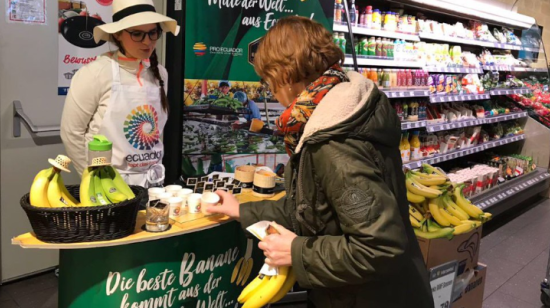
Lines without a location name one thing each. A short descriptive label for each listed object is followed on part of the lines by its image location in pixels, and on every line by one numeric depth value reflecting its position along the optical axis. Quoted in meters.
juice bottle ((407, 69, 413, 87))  4.80
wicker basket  1.65
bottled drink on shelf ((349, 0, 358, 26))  4.27
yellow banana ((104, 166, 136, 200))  1.86
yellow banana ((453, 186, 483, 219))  3.37
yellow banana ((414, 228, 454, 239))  2.88
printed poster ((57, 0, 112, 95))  3.42
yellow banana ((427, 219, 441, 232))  2.99
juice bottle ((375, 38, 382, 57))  4.57
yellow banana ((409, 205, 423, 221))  3.09
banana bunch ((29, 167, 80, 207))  1.72
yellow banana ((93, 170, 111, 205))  1.77
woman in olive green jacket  1.38
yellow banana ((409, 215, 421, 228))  3.03
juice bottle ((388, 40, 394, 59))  4.69
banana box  2.88
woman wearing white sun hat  2.55
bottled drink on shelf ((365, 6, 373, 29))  4.44
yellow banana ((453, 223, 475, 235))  3.03
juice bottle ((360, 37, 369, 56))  4.45
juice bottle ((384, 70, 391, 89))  4.56
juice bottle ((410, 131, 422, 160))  5.07
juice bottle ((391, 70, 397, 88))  4.64
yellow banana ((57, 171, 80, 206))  1.80
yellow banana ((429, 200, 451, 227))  3.11
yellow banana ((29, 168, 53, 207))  1.71
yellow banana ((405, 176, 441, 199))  3.20
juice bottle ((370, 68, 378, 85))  4.47
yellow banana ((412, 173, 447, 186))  3.39
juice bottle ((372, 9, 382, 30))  4.50
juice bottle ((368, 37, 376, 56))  4.48
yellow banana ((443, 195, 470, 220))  3.28
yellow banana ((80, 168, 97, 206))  1.76
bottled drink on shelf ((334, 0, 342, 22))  4.06
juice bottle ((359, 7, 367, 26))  4.46
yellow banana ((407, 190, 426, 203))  3.20
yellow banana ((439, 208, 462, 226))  3.15
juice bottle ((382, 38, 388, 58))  4.63
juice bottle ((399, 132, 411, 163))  4.91
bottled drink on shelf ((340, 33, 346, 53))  4.11
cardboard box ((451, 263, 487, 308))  3.18
